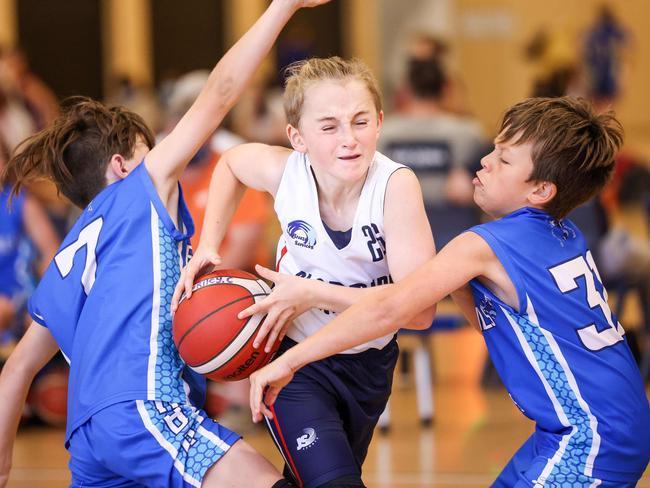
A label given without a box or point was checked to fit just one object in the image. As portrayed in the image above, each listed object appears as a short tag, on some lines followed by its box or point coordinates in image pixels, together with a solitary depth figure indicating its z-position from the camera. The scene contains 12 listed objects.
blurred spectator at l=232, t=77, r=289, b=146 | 19.44
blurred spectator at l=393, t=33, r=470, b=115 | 18.69
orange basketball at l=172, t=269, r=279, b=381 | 5.56
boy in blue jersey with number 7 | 5.51
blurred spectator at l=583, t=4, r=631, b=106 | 31.39
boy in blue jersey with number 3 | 5.20
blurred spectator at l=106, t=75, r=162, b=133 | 19.84
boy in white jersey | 5.53
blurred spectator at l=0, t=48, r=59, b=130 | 19.41
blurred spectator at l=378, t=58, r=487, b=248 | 12.15
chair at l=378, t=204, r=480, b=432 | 10.95
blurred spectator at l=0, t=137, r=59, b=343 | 11.34
